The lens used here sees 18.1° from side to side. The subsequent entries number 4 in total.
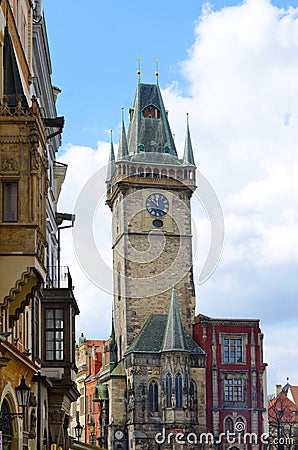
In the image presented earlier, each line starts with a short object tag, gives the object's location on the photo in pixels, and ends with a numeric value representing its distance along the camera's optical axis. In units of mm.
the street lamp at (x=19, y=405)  19952
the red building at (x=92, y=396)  98688
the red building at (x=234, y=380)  83375
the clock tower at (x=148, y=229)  89812
